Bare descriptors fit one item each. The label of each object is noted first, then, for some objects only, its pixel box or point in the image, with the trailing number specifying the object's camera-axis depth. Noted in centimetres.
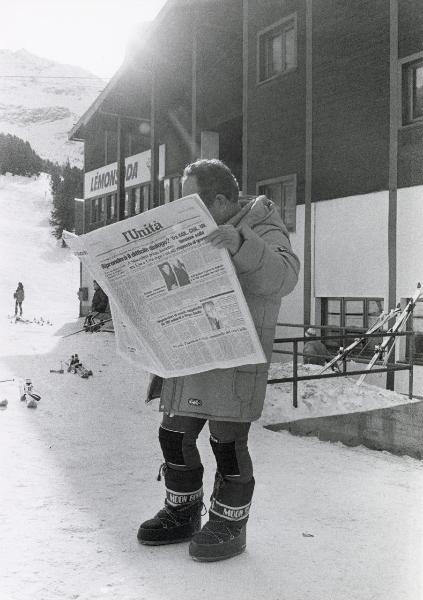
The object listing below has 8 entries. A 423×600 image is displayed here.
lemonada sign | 1997
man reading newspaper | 267
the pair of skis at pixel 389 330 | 873
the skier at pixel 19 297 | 3142
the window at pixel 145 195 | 2005
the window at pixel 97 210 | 2394
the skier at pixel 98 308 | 1803
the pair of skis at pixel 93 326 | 1739
